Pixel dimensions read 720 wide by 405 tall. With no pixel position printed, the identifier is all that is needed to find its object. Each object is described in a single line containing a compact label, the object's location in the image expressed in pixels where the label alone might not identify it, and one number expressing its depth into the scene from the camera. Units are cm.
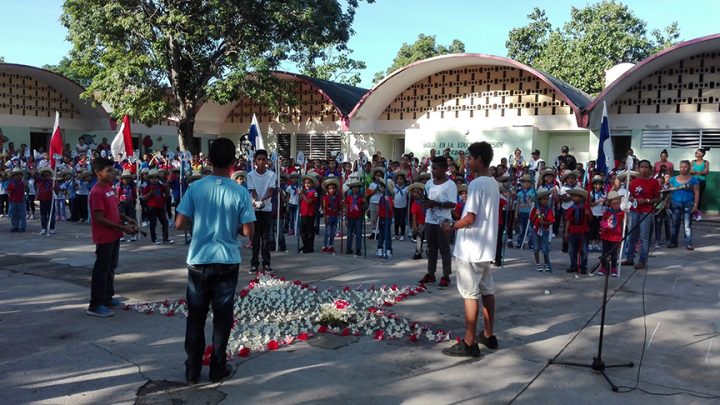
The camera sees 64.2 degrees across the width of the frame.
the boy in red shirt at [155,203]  1173
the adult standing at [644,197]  957
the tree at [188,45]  1877
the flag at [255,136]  1148
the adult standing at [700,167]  1322
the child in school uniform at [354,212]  1049
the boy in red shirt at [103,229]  629
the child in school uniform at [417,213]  997
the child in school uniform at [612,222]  877
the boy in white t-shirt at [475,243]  528
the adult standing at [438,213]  765
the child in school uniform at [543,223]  919
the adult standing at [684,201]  1142
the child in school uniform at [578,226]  910
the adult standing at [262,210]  870
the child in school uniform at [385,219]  1052
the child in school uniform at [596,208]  1037
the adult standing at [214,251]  450
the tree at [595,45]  3375
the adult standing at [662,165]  1315
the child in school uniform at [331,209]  1101
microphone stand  486
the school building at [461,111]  1781
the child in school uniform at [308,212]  1086
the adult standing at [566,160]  1562
